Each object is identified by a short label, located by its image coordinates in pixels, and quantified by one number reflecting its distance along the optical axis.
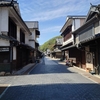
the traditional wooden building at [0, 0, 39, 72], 9.00
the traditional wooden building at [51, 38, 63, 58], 35.90
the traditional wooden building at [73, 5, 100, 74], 8.74
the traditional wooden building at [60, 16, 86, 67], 14.19
